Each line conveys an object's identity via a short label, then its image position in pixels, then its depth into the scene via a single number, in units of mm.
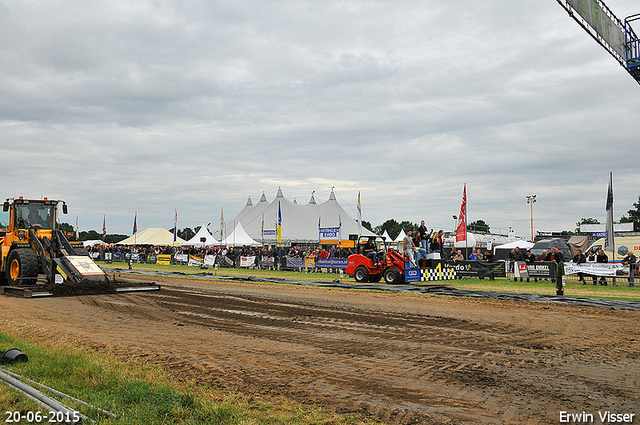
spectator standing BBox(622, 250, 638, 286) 18812
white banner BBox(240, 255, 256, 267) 33031
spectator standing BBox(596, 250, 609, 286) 20031
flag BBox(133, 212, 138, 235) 49262
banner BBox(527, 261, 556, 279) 20328
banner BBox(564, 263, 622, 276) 19333
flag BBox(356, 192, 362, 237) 33281
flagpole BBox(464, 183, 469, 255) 23969
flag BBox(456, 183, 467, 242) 23816
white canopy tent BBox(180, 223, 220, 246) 45844
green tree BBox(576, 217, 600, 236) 107031
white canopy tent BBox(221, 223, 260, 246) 41969
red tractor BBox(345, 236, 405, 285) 18938
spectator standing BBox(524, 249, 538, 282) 21286
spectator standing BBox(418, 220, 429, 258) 19594
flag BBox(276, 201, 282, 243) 34769
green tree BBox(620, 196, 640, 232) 87350
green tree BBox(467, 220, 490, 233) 113538
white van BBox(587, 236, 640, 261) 31672
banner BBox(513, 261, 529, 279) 21203
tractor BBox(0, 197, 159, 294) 14086
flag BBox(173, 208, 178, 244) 48969
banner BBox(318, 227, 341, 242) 38500
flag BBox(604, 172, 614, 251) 21234
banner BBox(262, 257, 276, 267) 31578
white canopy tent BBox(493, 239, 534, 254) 39444
